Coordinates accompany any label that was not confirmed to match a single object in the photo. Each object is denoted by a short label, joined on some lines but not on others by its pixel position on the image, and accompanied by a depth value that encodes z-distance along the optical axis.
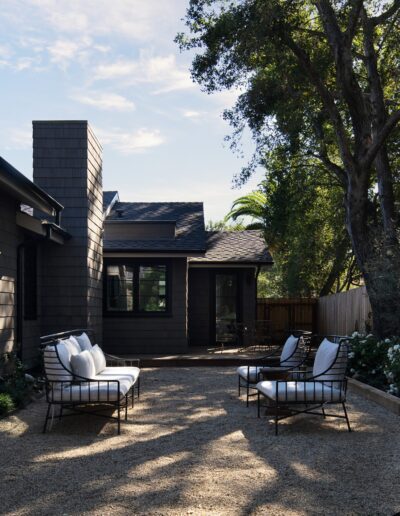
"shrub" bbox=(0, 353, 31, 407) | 8.77
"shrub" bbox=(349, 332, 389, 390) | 11.01
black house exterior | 10.89
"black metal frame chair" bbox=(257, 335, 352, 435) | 7.50
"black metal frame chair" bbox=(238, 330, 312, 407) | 9.53
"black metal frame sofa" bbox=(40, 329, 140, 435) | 7.37
